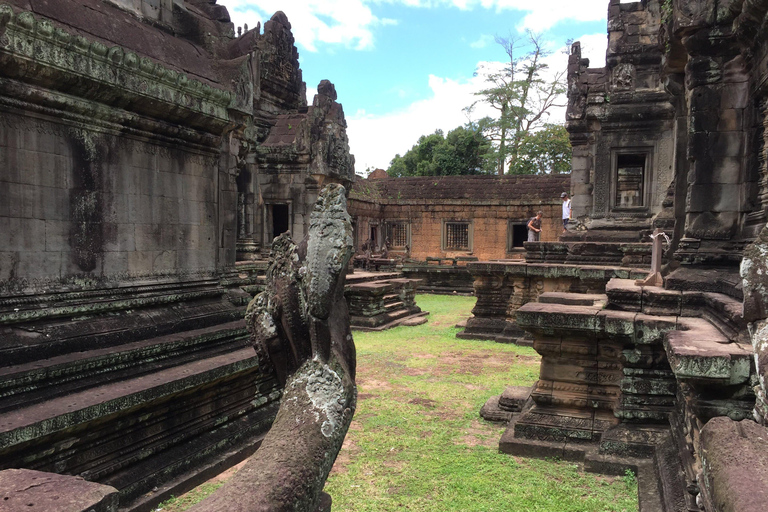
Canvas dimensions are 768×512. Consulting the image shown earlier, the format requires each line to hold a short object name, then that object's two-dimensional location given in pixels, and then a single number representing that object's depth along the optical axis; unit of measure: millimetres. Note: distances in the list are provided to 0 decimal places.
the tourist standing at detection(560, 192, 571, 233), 15492
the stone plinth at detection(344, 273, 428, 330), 11367
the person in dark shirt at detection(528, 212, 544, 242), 16578
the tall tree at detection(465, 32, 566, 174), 32125
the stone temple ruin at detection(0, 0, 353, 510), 3174
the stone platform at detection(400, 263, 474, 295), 18438
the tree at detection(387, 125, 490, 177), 33875
